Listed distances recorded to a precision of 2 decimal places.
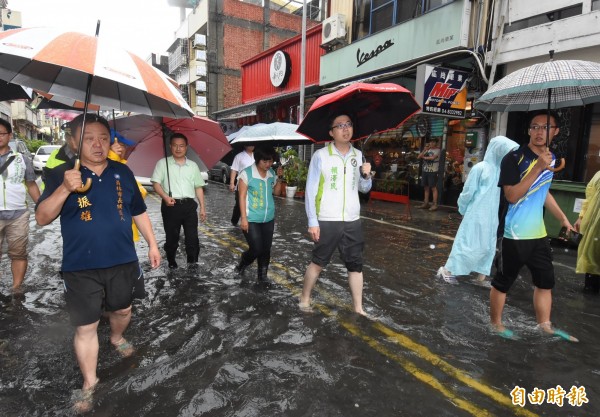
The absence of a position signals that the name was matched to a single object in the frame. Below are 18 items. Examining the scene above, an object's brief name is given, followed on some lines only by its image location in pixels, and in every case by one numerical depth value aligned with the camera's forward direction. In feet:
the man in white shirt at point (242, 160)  25.45
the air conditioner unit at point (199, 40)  97.60
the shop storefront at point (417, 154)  38.27
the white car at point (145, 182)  53.84
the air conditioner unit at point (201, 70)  99.39
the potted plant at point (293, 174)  45.62
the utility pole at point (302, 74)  49.67
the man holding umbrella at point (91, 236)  8.23
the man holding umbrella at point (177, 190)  16.93
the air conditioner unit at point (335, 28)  50.98
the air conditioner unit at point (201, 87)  101.23
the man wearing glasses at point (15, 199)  13.25
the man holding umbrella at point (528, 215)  10.77
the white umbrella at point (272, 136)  20.81
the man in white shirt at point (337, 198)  12.43
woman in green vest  15.28
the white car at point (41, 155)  64.44
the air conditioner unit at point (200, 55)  97.54
